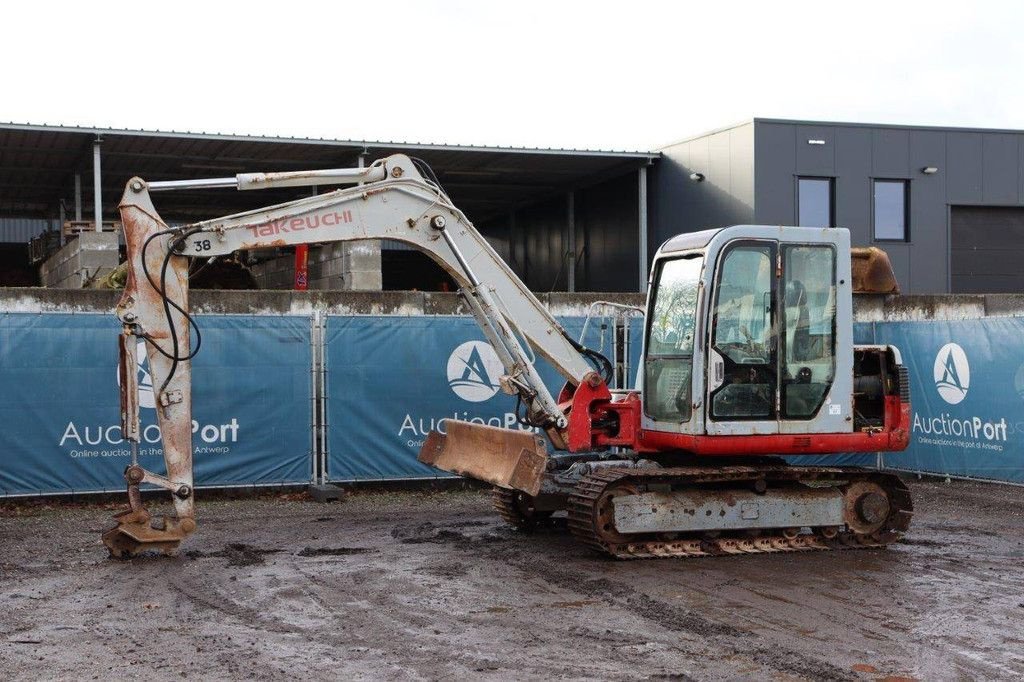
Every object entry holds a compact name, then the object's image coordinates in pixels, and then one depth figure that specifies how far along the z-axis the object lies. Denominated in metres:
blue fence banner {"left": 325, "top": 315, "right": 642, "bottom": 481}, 14.59
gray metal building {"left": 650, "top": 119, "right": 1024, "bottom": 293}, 25.70
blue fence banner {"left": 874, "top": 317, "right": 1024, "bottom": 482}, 14.91
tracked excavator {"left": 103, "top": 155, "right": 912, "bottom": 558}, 9.88
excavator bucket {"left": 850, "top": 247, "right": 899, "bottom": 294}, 11.22
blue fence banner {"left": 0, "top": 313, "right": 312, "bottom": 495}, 13.35
